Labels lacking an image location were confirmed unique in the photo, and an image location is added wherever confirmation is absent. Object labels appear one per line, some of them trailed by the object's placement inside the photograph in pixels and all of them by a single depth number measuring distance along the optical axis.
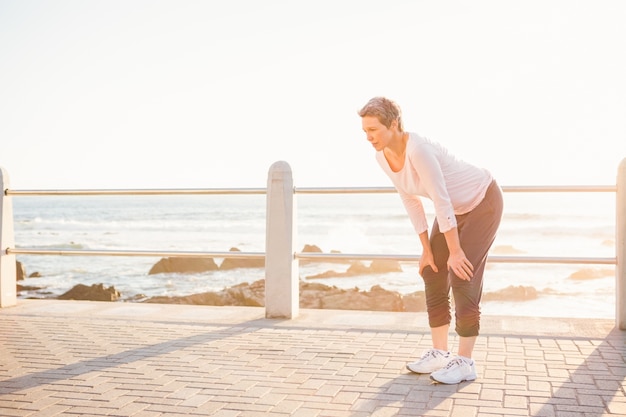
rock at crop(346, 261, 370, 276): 21.66
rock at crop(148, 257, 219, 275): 23.48
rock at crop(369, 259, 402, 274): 21.56
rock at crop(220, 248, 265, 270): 24.86
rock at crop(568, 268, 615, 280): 19.70
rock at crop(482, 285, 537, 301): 15.61
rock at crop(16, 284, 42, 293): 18.44
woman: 4.08
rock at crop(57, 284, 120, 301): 14.20
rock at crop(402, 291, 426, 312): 12.38
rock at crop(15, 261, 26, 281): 20.79
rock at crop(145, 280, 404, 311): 11.28
